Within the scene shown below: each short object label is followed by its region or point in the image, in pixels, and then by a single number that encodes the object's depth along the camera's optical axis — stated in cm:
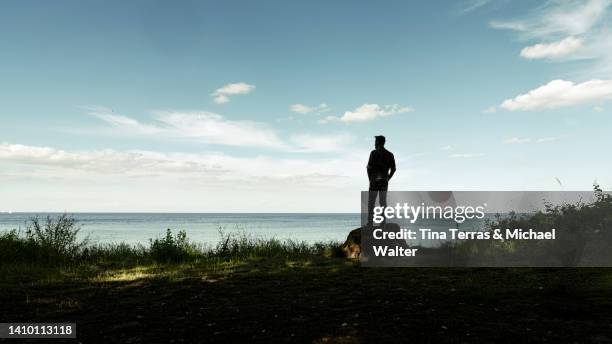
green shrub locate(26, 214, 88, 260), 1452
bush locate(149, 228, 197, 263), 1434
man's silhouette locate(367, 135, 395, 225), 1417
